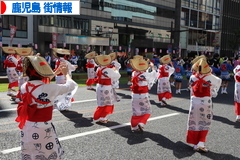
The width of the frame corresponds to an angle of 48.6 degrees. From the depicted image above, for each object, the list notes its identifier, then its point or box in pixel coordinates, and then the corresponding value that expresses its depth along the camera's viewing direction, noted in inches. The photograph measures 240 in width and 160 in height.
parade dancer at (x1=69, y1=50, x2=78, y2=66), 796.6
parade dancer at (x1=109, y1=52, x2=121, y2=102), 468.4
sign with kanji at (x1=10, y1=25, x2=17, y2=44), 882.8
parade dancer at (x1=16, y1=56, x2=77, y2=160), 143.3
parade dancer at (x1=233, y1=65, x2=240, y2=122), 334.0
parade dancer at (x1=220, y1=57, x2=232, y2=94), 582.2
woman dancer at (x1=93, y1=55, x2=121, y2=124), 295.3
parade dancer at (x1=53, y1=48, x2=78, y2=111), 317.9
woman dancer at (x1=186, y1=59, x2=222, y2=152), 217.2
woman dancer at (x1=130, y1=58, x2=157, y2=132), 266.1
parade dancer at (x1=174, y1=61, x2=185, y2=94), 550.6
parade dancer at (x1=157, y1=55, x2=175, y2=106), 423.5
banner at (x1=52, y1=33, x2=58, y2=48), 1090.3
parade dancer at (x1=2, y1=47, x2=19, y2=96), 428.8
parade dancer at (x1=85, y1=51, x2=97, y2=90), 570.3
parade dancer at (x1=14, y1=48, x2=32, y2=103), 396.5
